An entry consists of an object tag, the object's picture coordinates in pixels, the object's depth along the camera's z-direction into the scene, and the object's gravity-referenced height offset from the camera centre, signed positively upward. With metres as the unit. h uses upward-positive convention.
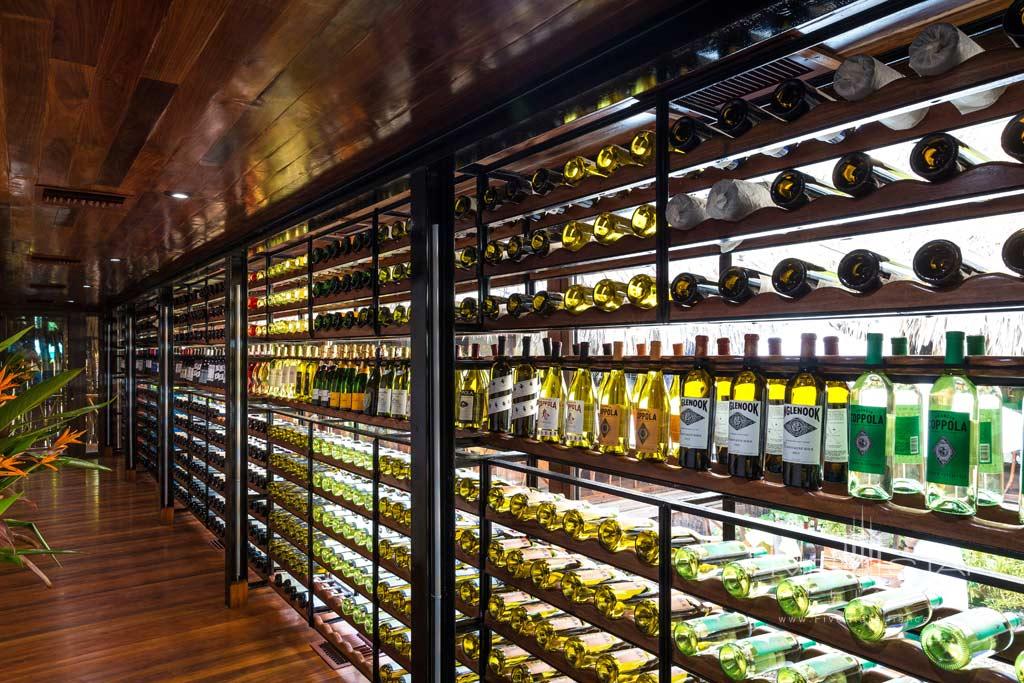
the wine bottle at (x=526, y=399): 2.21 -0.17
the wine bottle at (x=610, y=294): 1.83 +0.15
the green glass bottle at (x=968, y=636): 1.13 -0.51
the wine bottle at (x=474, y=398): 2.38 -0.19
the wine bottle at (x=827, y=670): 1.42 -0.71
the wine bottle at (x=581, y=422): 1.96 -0.22
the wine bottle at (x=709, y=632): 1.58 -0.70
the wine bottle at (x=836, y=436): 1.31 -0.18
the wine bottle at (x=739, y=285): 1.43 +0.14
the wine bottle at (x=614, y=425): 1.83 -0.22
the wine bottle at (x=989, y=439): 1.13 -0.17
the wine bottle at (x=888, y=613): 1.25 -0.52
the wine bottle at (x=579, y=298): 1.96 +0.15
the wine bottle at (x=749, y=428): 1.44 -0.18
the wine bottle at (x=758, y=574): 1.49 -0.53
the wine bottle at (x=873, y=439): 1.25 -0.18
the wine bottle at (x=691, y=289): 1.53 +0.14
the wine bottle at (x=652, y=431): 1.71 -0.22
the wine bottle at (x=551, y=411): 2.05 -0.20
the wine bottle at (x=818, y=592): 1.37 -0.53
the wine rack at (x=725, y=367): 1.15 -0.05
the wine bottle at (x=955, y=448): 1.12 -0.18
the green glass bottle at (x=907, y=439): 1.23 -0.18
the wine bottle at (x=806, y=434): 1.33 -0.18
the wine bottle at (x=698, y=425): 1.54 -0.19
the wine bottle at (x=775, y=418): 1.41 -0.15
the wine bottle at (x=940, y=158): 1.10 +0.32
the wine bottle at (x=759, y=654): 1.49 -0.71
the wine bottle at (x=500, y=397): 2.29 -0.17
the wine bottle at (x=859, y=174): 1.21 +0.32
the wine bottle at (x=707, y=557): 1.59 -0.52
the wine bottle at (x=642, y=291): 1.74 +0.15
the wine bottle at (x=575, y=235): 1.99 +0.35
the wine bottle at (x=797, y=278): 1.32 +0.14
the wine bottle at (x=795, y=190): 1.32 +0.32
